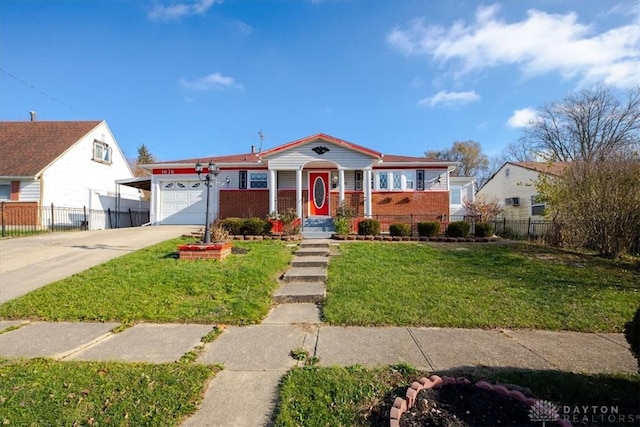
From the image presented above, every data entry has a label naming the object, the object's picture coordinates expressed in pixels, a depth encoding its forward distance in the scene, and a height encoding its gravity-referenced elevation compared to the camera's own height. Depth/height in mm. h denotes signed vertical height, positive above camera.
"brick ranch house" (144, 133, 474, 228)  15844 +1339
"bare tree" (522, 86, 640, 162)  26188 +7520
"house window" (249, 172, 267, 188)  16406 +1852
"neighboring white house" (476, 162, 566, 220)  21016 +1875
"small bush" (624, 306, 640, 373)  2810 -1060
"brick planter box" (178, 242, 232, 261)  7930 -855
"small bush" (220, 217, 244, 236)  11938 -316
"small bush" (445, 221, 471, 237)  11773 -463
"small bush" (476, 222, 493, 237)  11891 -469
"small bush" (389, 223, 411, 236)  11805 -465
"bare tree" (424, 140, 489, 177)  40375 +7412
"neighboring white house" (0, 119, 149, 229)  17016 +2973
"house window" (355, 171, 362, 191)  16078 +1785
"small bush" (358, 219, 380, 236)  12086 -398
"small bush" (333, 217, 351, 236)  12172 -366
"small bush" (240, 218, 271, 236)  11977 -391
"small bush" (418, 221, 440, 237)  11734 -426
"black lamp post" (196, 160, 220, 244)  9297 +1338
